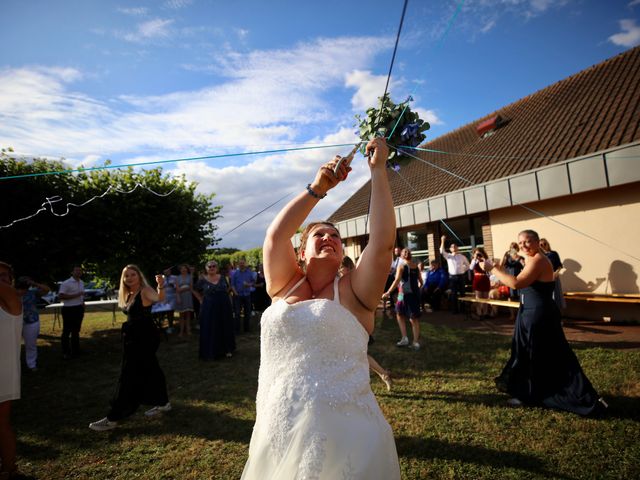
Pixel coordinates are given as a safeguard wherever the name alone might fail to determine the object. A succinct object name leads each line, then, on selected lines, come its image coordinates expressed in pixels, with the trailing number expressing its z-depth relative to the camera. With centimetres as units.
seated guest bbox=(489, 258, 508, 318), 1060
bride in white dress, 160
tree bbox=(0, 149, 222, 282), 1035
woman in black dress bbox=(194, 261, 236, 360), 808
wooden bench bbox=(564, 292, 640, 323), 833
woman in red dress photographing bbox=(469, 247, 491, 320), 1065
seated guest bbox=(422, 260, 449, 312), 1274
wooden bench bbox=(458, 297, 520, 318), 886
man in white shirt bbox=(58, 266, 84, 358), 915
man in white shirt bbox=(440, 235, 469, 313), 1166
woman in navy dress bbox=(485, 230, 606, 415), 444
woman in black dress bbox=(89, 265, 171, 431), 495
